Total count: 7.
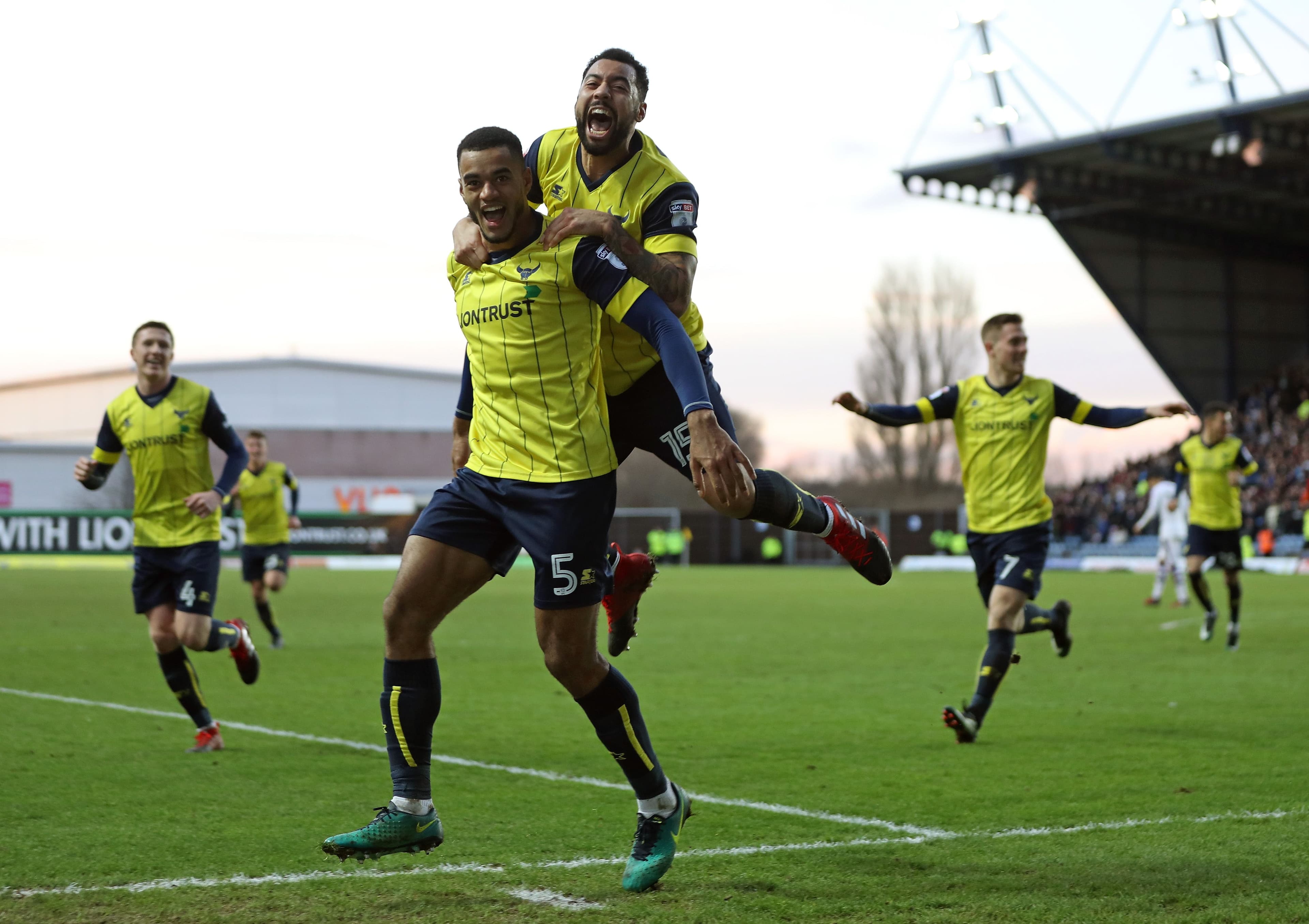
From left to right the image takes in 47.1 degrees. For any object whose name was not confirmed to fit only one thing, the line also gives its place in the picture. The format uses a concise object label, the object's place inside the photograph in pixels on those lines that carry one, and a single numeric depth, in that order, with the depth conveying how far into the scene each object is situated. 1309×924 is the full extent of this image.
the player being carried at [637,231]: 5.09
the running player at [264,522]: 15.96
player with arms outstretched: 8.46
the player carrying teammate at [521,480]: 4.64
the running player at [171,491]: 8.15
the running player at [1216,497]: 14.95
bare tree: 67.38
